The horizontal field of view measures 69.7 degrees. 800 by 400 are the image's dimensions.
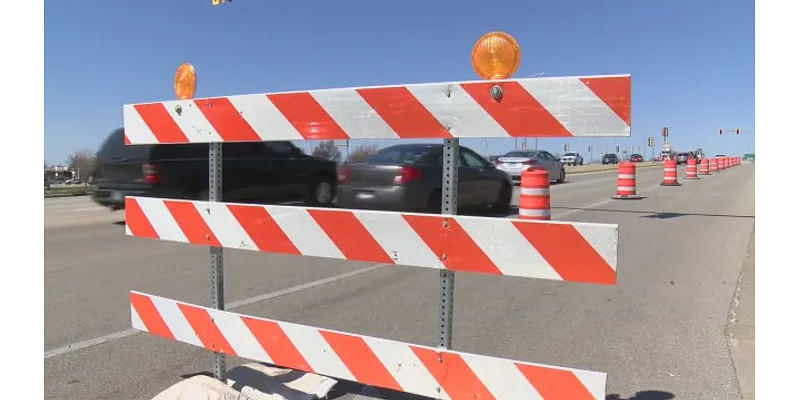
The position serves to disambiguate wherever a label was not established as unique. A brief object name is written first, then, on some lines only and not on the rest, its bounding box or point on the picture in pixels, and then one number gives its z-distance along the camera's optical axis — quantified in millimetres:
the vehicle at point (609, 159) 70938
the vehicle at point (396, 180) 10789
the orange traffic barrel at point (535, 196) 10227
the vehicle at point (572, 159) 68175
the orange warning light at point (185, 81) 3416
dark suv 11438
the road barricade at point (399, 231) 2447
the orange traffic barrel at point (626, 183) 17484
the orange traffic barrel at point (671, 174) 23978
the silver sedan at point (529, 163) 24781
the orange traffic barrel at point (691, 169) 30634
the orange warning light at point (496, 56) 2598
